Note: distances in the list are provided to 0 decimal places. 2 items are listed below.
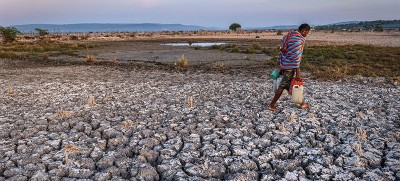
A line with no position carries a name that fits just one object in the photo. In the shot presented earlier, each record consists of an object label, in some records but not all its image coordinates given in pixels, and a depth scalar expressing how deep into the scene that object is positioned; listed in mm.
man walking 9117
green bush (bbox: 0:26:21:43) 51438
